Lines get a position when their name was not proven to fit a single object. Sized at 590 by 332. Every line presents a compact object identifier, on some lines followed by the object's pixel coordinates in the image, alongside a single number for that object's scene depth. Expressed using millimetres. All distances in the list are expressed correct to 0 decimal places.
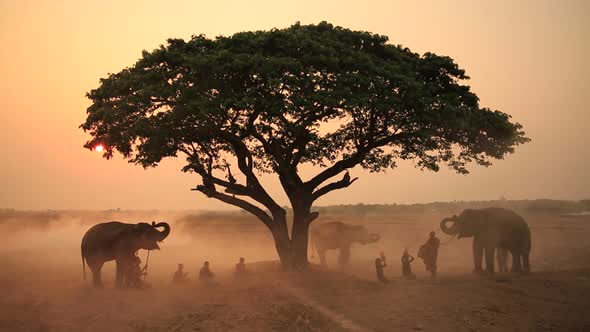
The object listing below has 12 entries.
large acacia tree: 17359
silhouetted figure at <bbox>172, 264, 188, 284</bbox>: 20609
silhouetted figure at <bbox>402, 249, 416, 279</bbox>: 20291
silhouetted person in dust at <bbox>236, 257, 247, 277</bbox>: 21130
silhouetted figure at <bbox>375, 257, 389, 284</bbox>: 19125
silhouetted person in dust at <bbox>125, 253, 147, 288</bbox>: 19188
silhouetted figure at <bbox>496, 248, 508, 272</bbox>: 23891
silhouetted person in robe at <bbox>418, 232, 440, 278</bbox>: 20422
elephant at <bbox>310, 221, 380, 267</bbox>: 28125
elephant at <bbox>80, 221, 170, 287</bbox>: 19531
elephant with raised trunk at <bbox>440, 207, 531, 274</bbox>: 22141
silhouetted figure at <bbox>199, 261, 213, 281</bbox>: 21125
